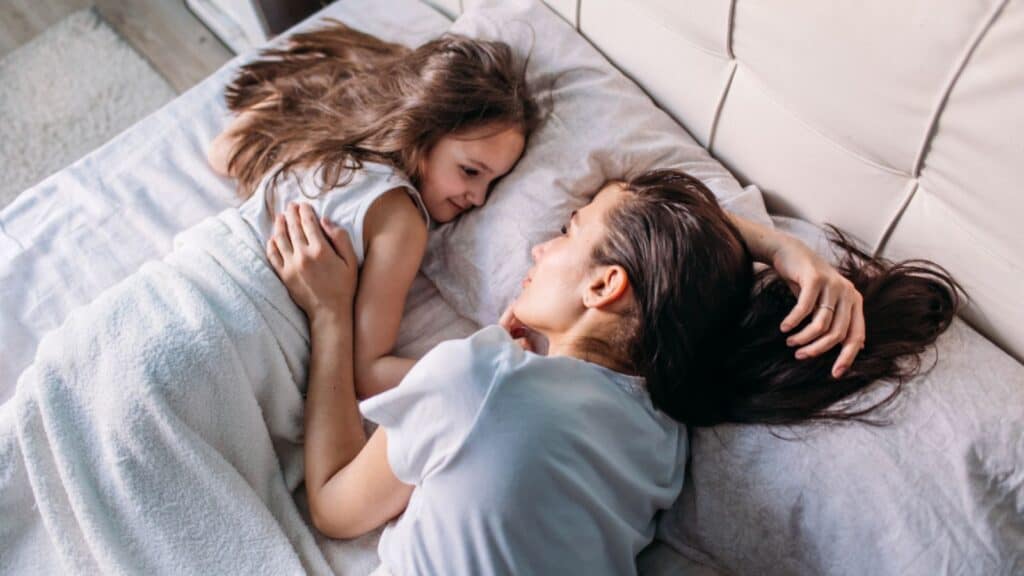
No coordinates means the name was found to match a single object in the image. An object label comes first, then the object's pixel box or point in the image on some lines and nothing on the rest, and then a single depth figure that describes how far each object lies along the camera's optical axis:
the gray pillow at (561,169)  0.94
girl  0.96
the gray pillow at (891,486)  0.62
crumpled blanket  0.74
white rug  1.68
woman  0.63
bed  0.63
